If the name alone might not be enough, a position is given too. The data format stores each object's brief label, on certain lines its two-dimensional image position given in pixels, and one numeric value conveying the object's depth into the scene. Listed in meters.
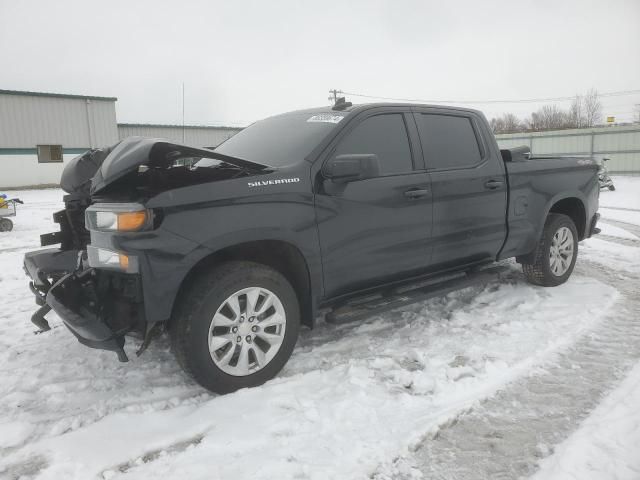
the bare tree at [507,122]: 68.78
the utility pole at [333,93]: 38.62
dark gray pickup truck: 2.62
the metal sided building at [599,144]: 20.83
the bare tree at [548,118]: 62.88
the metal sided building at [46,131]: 25.16
